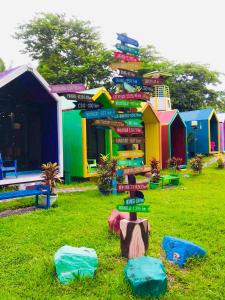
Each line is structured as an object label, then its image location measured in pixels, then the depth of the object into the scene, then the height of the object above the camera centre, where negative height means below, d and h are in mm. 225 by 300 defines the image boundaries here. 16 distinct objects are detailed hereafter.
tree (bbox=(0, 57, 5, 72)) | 18865 +6221
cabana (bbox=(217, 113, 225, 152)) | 20451 +1148
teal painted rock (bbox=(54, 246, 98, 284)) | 3618 -1541
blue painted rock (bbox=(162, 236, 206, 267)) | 4016 -1546
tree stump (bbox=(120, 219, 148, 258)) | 4137 -1359
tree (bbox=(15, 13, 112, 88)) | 22503 +9050
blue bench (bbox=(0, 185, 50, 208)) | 6605 -1019
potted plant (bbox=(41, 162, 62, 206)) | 7497 -679
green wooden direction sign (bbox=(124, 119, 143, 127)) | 4264 +442
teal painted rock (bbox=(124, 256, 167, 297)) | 3296 -1593
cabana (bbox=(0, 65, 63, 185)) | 9860 +1095
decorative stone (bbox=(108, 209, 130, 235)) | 5071 -1333
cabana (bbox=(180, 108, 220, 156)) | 18611 +1210
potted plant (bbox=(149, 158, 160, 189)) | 9940 -1039
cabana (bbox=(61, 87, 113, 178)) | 10621 +435
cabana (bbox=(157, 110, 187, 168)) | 14188 +714
